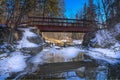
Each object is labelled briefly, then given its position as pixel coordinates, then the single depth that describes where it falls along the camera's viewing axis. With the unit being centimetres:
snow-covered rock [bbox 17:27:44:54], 644
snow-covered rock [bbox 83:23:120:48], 665
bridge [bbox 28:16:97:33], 910
